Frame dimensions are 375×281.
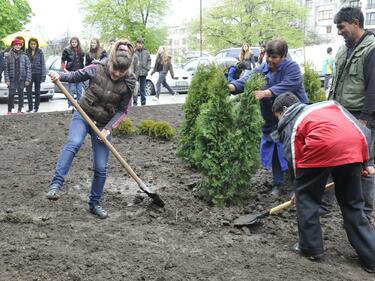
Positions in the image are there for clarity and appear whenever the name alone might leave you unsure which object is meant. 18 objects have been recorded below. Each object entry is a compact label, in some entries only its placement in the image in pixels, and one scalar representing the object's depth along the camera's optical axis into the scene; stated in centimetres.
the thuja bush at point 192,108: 690
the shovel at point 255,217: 469
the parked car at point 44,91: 1616
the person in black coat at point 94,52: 1118
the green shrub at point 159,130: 885
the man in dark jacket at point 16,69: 1158
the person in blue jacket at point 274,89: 529
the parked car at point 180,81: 2158
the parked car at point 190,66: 2249
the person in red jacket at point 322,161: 378
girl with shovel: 477
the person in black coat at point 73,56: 1129
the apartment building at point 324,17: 8006
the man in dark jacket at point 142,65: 1348
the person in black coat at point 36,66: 1203
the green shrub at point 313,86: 681
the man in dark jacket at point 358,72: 461
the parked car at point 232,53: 2781
